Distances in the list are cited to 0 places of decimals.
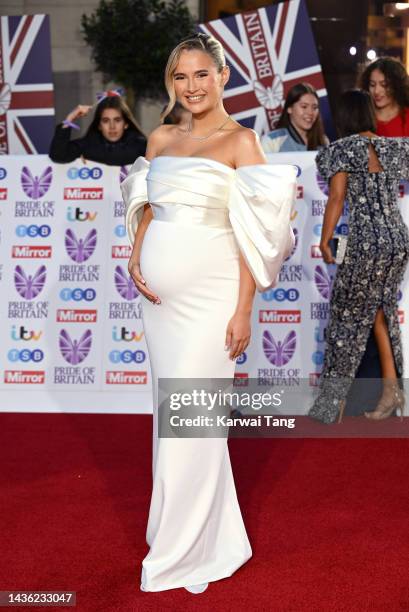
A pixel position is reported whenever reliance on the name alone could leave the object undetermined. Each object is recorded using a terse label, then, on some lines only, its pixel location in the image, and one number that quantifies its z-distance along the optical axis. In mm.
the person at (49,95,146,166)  6312
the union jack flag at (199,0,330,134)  7035
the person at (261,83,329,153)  6406
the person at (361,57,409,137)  6160
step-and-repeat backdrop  6145
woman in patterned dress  5566
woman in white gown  3023
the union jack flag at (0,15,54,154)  7738
